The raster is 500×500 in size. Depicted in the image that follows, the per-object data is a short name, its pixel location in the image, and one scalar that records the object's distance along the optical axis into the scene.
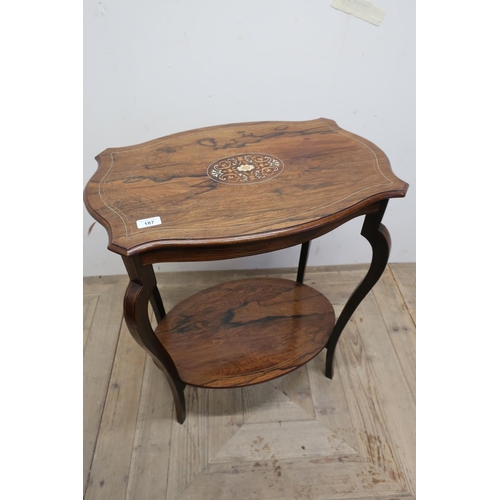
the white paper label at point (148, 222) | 1.00
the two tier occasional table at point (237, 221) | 1.00
